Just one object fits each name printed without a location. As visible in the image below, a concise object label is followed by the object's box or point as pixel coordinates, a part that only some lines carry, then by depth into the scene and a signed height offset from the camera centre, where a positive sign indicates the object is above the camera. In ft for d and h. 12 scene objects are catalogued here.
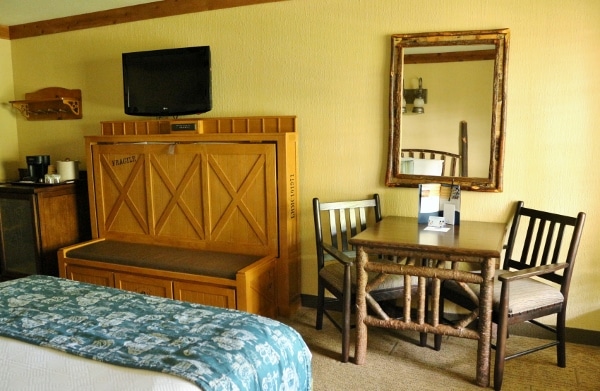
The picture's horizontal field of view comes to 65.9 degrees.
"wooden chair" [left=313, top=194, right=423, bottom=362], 8.99 -2.62
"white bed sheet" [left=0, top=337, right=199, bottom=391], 4.48 -2.40
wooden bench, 10.39 -2.12
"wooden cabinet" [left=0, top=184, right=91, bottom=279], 12.73 -2.51
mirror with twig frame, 9.73 +0.58
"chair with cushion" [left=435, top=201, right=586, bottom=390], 7.88 -2.72
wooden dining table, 7.89 -2.42
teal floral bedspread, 4.83 -2.36
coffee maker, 13.74 -0.92
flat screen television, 11.89 +1.42
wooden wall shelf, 13.94 +0.98
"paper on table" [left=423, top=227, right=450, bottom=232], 9.14 -1.86
